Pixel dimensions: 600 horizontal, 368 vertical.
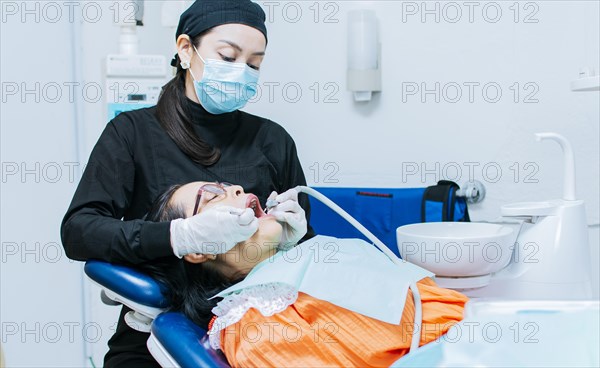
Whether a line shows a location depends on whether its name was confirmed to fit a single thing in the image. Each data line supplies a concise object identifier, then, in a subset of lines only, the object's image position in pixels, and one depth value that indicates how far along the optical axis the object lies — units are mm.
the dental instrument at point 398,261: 1262
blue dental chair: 1254
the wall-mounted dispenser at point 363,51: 2336
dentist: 1562
